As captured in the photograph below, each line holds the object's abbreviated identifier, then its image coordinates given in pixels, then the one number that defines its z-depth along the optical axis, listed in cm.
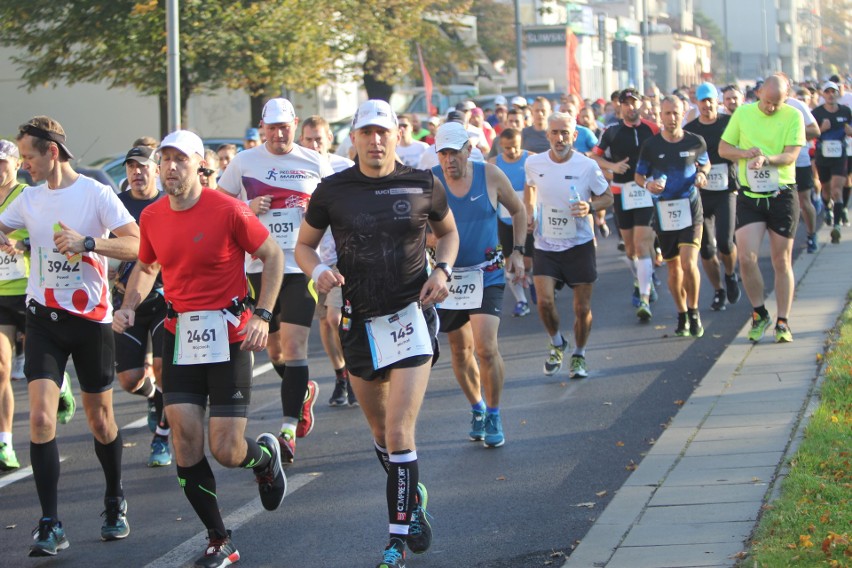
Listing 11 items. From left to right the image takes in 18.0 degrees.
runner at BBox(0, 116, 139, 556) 1334
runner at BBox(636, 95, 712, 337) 2382
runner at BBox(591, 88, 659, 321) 2585
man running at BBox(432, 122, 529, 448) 1657
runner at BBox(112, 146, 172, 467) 1642
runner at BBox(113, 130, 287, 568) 1215
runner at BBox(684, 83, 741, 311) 2618
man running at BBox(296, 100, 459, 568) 1187
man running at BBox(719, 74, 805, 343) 2166
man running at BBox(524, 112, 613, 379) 2056
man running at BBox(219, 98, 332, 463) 1658
